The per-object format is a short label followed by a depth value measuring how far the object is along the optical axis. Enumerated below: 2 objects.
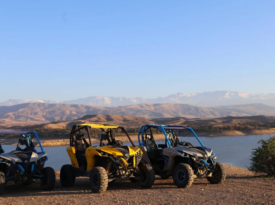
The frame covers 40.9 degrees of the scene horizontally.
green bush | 14.45
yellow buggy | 10.38
